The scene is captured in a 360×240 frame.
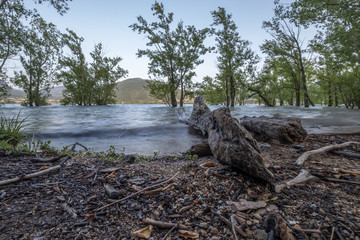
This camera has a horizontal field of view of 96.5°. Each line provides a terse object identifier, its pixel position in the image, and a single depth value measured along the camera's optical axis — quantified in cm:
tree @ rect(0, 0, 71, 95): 1212
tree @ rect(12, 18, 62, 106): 2058
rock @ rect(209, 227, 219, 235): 122
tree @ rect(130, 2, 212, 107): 2012
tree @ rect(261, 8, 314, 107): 1945
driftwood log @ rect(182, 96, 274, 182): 193
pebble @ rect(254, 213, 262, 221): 135
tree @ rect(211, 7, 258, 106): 2005
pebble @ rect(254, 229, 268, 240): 116
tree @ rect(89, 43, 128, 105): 2686
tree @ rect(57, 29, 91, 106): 2470
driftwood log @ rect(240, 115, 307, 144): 366
